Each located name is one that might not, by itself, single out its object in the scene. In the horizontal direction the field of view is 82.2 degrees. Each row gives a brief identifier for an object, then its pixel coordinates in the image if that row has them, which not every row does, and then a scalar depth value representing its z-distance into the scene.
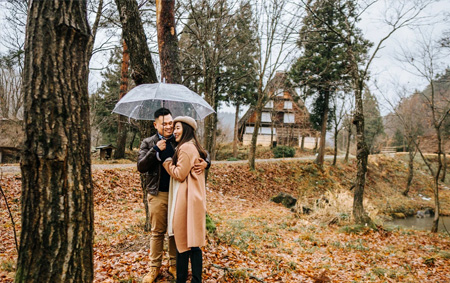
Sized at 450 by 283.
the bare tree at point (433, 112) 9.30
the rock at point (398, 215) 15.24
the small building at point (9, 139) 12.78
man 3.04
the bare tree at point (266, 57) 13.88
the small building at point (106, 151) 14.13
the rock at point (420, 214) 15.78
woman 2.82
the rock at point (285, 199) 12.45
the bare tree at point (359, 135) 7.85
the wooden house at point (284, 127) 28.32
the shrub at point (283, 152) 23.96
